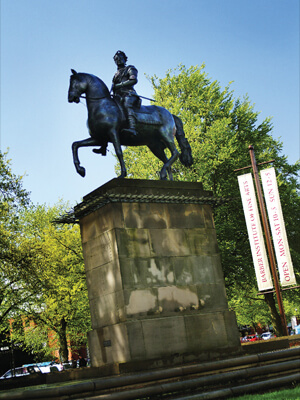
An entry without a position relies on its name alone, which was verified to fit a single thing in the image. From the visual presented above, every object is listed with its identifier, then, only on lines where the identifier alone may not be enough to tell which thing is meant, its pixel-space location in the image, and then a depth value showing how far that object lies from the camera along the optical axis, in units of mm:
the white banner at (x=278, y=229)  21266
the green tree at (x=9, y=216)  26850
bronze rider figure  13781
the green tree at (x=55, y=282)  28877
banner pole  21297
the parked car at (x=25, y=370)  38531
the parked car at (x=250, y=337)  66644
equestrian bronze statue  13547
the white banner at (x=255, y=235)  21609
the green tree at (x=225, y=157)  29688
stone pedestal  11609
